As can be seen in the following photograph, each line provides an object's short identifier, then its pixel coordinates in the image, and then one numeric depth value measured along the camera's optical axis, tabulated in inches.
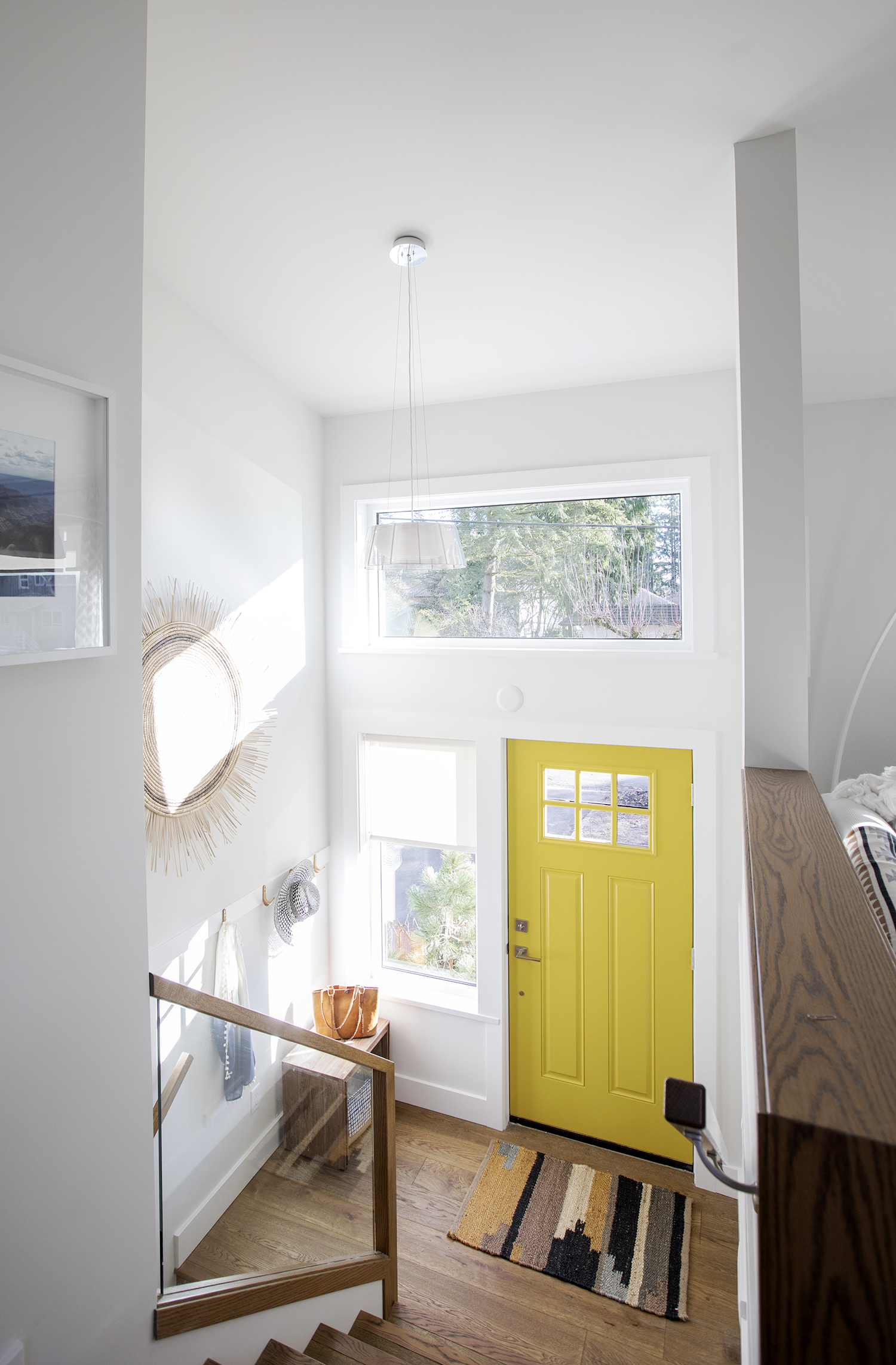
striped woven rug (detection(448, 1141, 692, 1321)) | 98.8
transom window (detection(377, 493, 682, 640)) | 119.7
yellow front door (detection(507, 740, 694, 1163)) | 119.5
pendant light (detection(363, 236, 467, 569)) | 86.1
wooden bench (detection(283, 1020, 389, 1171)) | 70.4
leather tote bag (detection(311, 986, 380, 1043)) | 128.1
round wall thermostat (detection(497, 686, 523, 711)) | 125.2
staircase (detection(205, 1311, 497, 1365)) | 63.7
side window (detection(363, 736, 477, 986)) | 134.3
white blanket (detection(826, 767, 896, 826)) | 60.2
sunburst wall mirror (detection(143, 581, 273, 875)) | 88.9
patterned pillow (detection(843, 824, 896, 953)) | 44.0
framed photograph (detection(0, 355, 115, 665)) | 36.5
